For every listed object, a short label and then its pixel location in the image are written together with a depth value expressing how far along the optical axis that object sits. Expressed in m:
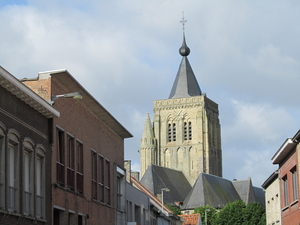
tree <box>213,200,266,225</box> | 91.50
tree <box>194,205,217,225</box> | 96.92
